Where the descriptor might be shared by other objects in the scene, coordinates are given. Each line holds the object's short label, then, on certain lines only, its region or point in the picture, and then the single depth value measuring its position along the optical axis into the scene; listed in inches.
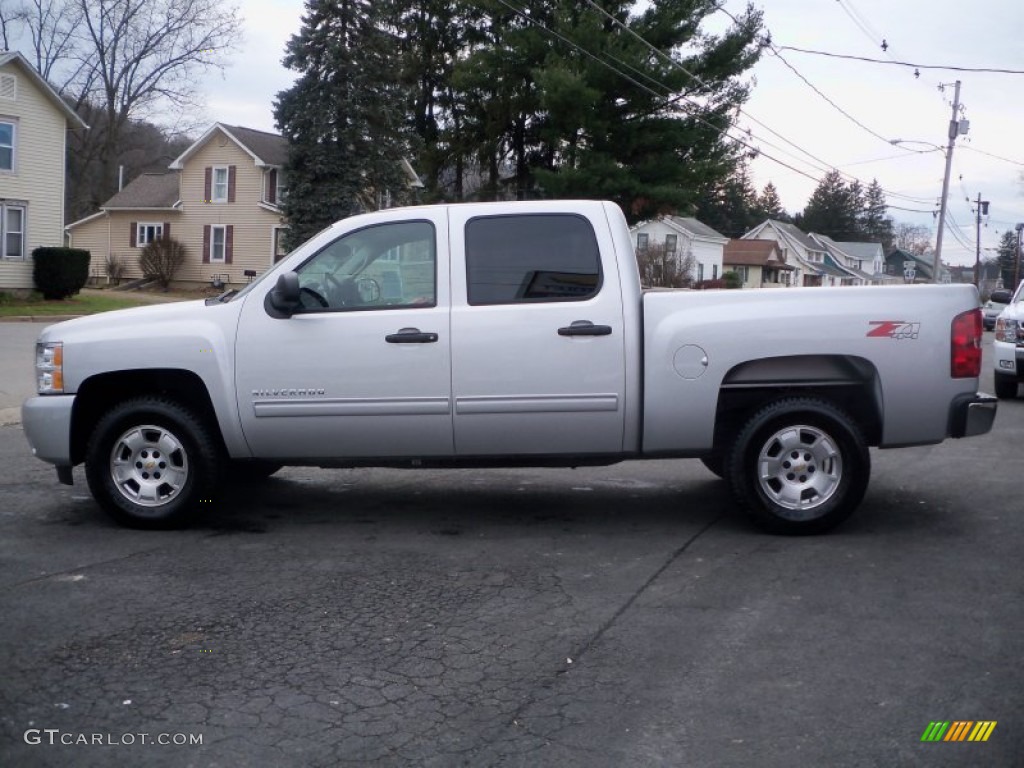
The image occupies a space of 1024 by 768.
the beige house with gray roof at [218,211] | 1876.2
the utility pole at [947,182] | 1800.0
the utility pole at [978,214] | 2630.4
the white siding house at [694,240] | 2463.1
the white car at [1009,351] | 570.3
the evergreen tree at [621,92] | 1282.0
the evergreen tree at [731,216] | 3853.3
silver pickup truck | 257.6
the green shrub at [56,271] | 1302.9
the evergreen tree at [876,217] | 5226.4
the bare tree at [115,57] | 2150.6
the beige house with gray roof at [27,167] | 1330.0
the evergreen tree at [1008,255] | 3966.5
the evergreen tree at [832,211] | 4758.9
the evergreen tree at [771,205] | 4566.9
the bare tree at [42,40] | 2180.1
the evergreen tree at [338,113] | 1567.4
